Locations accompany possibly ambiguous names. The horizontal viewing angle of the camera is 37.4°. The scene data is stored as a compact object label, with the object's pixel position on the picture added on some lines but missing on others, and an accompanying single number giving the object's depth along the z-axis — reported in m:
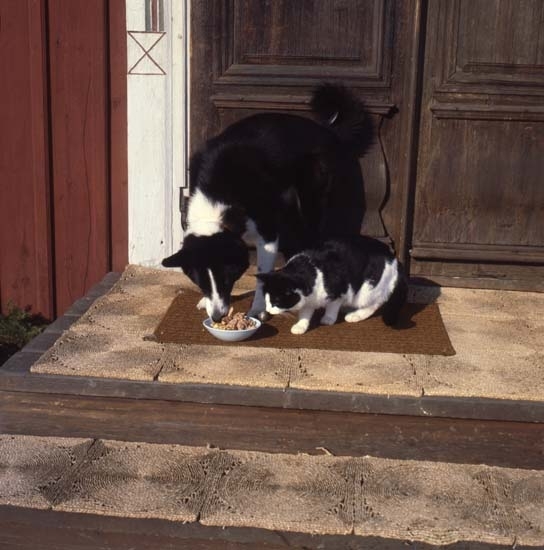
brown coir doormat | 3.39
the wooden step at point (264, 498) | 2.57
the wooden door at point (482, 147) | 4.14
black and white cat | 3.36
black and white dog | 3.50
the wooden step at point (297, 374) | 2.94
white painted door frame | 4.22
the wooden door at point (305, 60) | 4.18
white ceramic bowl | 3.37
